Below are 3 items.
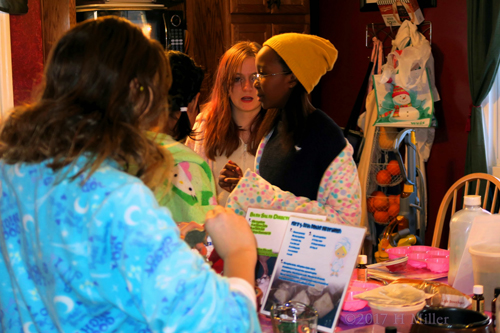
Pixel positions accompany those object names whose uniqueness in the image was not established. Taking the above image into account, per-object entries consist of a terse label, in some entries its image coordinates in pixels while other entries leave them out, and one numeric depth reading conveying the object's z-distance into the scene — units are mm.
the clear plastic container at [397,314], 1105
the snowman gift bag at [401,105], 3393
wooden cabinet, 4215
